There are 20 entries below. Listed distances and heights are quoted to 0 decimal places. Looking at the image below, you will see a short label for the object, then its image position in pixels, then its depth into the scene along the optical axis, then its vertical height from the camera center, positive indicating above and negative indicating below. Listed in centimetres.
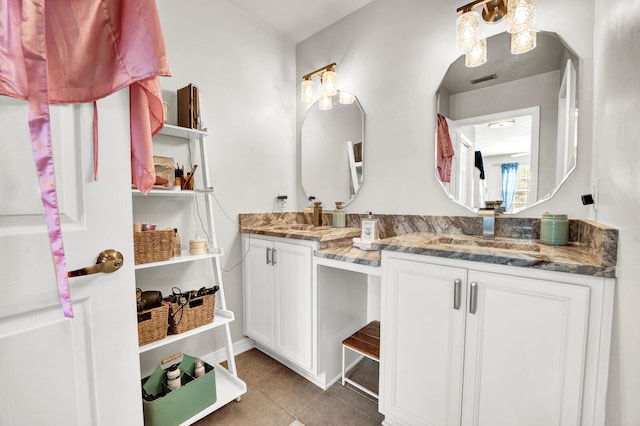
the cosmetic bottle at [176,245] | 161 -32
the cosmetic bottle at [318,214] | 238 -18
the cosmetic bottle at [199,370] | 151 -101
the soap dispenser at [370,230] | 178 -25
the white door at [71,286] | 64 -25
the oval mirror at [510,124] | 143 +42
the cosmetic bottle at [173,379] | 142 -101
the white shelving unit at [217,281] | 151 -57
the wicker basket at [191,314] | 150 -70
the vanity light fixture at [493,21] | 140 +94
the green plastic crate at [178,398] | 129 -107
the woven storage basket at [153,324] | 135 -68
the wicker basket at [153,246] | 139 -28
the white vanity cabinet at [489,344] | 92 -62
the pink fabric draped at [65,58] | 61 +37
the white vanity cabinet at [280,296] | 173 -74
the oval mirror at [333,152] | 222 +38
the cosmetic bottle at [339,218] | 227 -21
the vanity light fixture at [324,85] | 225 +96
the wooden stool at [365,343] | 160 -97
